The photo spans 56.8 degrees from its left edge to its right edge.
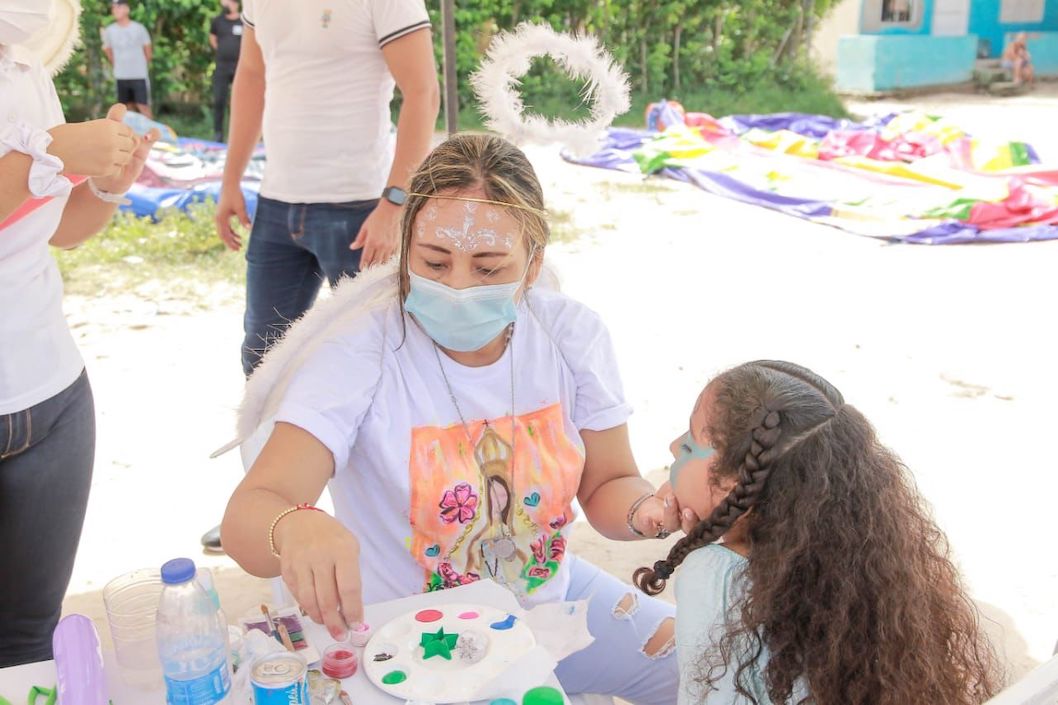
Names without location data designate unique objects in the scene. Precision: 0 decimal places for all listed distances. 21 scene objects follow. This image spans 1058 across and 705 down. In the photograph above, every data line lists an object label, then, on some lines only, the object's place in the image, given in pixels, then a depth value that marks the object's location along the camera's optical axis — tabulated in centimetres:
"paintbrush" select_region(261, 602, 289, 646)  139
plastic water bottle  116
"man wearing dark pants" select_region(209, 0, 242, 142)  986
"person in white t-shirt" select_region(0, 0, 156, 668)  155
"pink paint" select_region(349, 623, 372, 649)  135
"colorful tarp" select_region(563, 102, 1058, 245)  704
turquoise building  1703
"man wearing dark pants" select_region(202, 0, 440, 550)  279
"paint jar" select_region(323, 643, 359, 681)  128
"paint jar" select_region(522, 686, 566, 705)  120
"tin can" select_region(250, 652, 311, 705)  115
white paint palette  125
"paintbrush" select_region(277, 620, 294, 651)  135
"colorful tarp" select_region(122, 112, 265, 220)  706
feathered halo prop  212
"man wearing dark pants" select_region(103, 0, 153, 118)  1009
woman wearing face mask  170
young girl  133
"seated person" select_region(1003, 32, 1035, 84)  1745
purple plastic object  116
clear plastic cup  127
